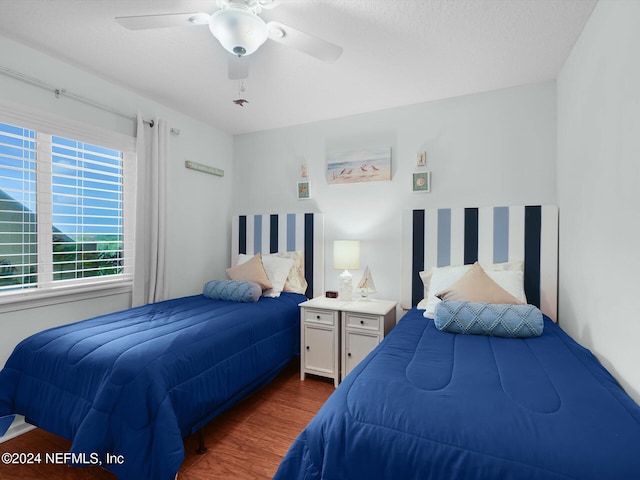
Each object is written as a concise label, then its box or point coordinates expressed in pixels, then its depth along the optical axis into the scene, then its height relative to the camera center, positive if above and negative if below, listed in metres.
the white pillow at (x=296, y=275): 3.27 -0.38
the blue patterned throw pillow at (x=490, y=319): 1.85 -0.47
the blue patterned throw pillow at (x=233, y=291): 2.78 -0.46
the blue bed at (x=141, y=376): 1.46 -0.75
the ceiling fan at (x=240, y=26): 1.52 +1.03
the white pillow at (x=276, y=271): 3.10 -0.32
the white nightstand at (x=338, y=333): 2.57 -0.77
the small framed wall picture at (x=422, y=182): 2.90 +0.52
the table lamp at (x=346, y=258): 2.89 -0.17
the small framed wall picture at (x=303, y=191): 3.43 +0.51
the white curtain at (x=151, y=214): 2.77 +0.20
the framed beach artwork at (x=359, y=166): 3.09 +0.72
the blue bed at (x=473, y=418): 0.91 -0.58
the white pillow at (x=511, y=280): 2.31 -0.29
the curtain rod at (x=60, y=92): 2.04 +1.03
